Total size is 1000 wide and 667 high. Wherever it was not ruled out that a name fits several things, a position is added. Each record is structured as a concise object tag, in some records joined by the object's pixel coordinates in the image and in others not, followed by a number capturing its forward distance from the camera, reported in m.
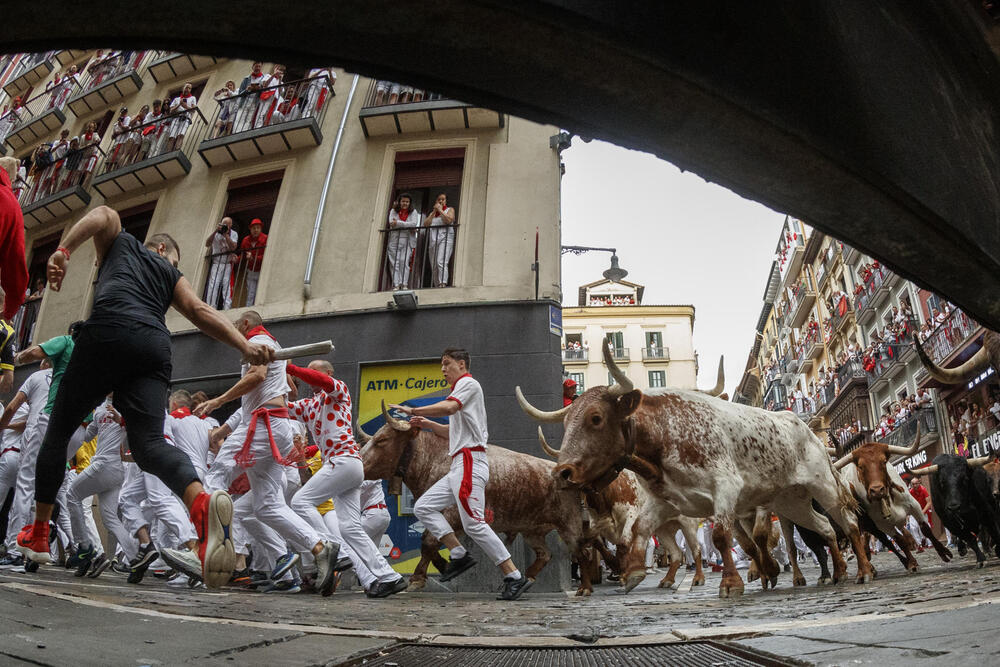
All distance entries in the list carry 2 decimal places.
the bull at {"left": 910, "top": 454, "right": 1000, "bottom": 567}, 8.33
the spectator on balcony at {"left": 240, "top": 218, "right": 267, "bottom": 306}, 13.69
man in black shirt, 3.48
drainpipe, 12.61
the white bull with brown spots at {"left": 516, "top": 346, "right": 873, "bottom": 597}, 5.74
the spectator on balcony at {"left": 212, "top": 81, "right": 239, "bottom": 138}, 15.54
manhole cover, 2.45
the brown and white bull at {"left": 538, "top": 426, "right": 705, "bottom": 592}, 8.01
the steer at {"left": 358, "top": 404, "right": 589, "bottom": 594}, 7.41
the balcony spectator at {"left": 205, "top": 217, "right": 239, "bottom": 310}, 13.80
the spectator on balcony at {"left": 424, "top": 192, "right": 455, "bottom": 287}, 12.34
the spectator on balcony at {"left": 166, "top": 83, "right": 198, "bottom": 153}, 16.05
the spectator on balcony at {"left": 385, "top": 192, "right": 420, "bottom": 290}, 12.50
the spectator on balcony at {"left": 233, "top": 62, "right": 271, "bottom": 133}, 15.34
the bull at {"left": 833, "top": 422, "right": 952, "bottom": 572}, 8.34
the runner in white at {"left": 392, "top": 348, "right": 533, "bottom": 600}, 6.24
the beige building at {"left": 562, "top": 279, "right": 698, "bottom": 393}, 57.88
